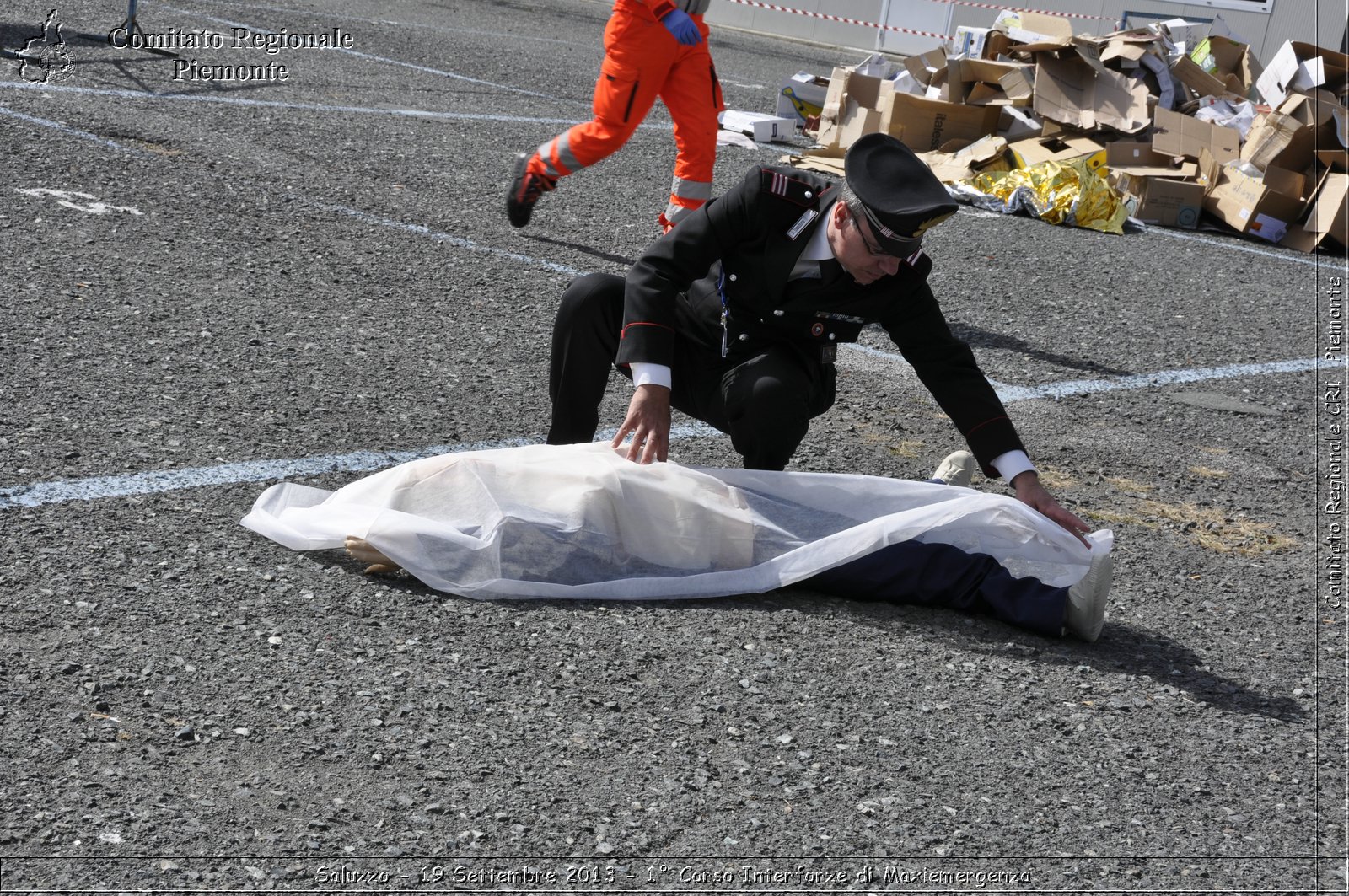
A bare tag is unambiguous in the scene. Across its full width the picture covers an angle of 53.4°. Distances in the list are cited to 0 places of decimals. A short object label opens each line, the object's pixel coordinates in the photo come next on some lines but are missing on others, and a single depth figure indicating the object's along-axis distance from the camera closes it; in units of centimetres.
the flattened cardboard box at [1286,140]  999
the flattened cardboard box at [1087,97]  1066
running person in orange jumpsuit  618
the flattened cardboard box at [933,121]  1075
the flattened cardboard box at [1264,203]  1000
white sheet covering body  313
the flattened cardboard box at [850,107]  1088
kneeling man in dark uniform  331
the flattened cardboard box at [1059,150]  1009
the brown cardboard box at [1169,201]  1021
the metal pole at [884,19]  2394
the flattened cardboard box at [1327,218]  991
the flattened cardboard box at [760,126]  1141
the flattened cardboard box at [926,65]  1162
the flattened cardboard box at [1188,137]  1055
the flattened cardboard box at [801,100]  1240
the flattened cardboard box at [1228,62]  1193
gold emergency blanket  947
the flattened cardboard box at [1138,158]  1059
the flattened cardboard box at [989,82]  1113
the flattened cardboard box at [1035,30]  1115
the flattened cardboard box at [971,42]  1199
